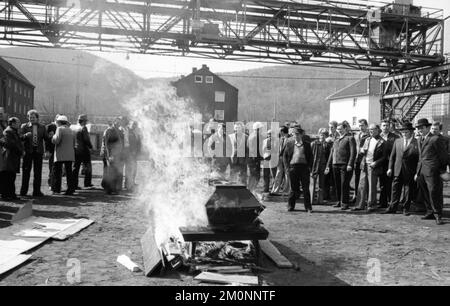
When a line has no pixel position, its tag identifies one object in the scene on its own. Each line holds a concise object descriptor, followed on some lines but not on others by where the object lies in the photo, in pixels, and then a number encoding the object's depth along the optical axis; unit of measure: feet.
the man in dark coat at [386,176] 35.78
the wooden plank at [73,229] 23.00
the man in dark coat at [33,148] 36.14
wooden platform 17.26
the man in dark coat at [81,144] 41.16
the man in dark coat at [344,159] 35.45
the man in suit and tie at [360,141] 36.94
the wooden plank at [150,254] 17.53
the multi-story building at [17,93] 211.82
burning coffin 17.92
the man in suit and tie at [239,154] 41.27
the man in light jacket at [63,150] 37.58
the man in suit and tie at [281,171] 42.65
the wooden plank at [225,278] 16.43
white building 189.57
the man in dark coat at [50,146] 39.78
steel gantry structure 51.39
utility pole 102.55
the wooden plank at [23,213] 26.19
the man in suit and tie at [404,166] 33.53
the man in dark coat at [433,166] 30.04
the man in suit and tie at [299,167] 33.48
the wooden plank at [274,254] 18.98
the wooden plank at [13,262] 17.02
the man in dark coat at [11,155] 33.17
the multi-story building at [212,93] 162.40
